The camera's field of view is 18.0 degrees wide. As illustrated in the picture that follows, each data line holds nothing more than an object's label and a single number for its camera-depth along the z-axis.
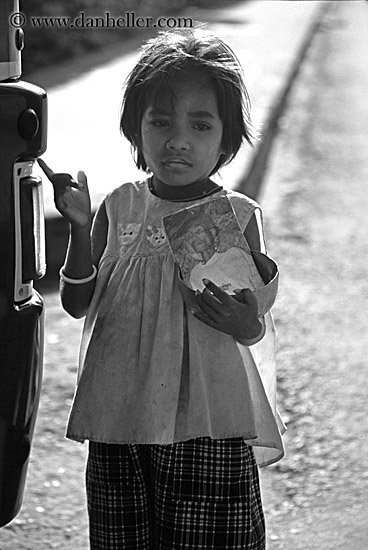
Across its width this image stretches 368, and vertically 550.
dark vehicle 2.37
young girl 2.40
